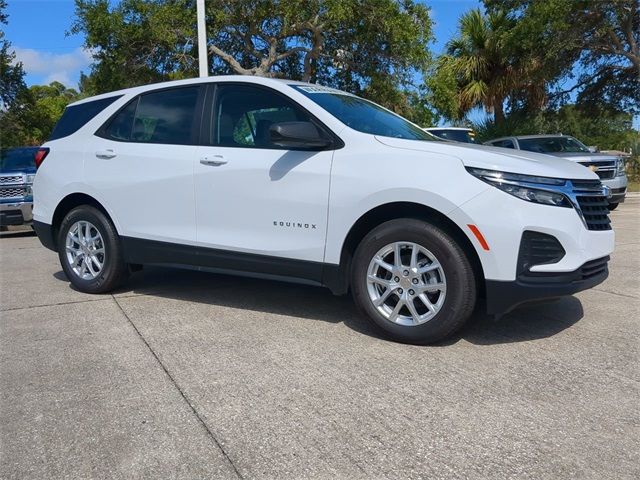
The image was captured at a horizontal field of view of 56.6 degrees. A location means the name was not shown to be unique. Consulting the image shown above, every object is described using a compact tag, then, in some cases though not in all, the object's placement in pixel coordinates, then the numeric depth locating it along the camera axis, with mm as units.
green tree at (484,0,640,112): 17172
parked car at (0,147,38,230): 11422
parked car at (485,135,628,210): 12273
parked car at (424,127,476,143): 13057
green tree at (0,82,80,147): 20062
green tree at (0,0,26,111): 18688
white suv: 3717
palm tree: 20875
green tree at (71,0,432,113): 14695
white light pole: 12827
